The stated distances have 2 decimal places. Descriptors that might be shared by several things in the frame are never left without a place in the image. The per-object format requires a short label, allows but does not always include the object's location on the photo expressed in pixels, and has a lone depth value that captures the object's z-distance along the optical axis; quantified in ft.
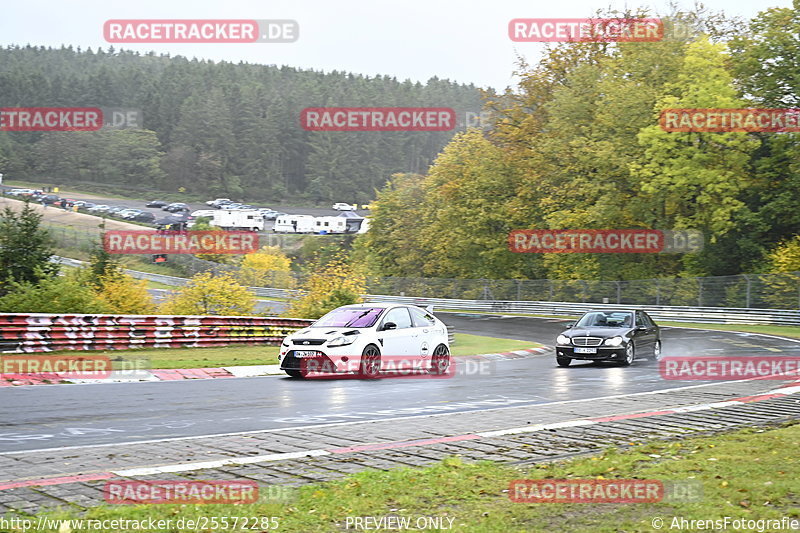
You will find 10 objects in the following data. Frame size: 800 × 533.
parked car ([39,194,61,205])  358.64
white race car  60.49
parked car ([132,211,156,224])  347.77
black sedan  76.95
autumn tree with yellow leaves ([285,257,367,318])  110.73
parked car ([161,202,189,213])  402.31
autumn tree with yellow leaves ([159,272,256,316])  105.09
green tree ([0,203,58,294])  85.05
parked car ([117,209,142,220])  347.85
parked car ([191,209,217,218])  375.55
